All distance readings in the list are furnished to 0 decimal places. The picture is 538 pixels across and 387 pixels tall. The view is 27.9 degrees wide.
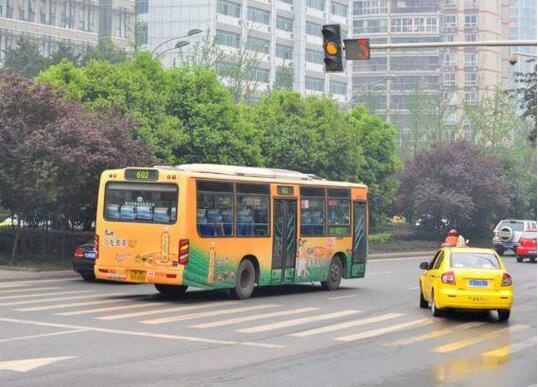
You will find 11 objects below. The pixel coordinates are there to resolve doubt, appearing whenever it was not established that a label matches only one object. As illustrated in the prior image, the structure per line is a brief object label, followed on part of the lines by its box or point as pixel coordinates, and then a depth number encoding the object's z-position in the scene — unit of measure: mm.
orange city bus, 23672
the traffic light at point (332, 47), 21125
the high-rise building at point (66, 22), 97750
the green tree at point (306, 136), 54406
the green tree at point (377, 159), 63938
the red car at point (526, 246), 50997
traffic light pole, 20734
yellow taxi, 21484
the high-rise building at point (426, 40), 161375
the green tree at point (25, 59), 82062
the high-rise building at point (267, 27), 106188
